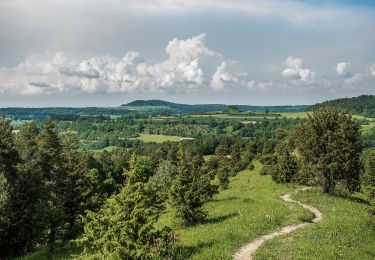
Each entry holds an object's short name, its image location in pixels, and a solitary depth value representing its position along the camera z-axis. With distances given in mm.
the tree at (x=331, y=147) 41156
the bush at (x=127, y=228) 18594
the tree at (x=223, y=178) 82669
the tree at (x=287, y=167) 64750
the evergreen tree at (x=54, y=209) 29156
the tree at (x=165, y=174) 93975
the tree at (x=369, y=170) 73419
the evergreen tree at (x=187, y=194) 30891
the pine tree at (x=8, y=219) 33312
